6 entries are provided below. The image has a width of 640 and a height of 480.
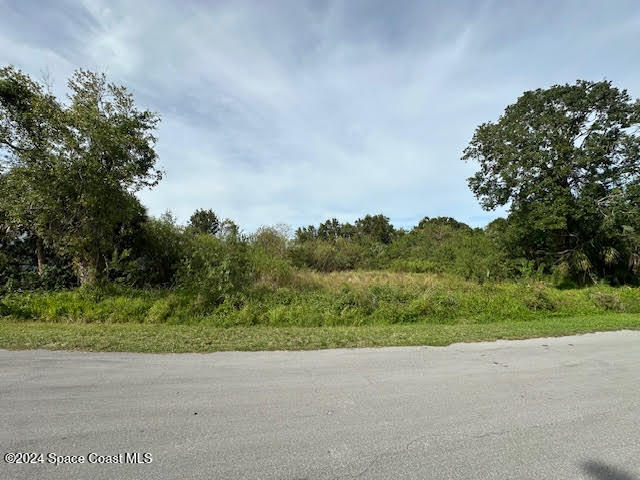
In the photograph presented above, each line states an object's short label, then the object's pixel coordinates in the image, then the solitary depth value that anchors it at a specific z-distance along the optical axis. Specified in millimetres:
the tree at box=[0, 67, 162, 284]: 10570
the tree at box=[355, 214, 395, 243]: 57906
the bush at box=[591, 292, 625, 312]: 13320
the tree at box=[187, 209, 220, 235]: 50216
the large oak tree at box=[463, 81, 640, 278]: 18500
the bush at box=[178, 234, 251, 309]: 11406
